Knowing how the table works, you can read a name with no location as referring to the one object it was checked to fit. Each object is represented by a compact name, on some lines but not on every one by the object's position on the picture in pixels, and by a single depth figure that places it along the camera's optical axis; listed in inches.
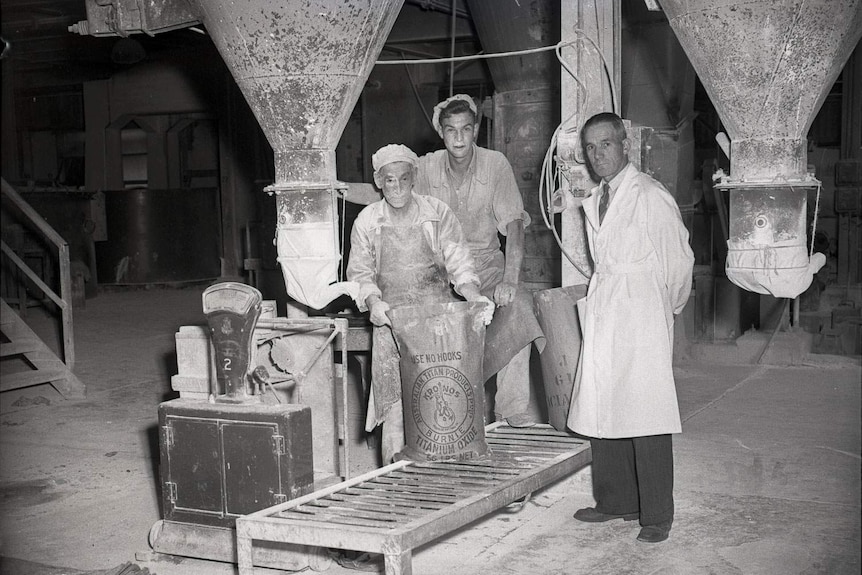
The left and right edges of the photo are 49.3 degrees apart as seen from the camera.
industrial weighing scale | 153.3
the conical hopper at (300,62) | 175.2
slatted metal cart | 128.7
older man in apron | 182.4
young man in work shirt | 192.7
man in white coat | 161.5
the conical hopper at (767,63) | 167.5
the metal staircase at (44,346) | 293.4
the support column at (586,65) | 193.5
